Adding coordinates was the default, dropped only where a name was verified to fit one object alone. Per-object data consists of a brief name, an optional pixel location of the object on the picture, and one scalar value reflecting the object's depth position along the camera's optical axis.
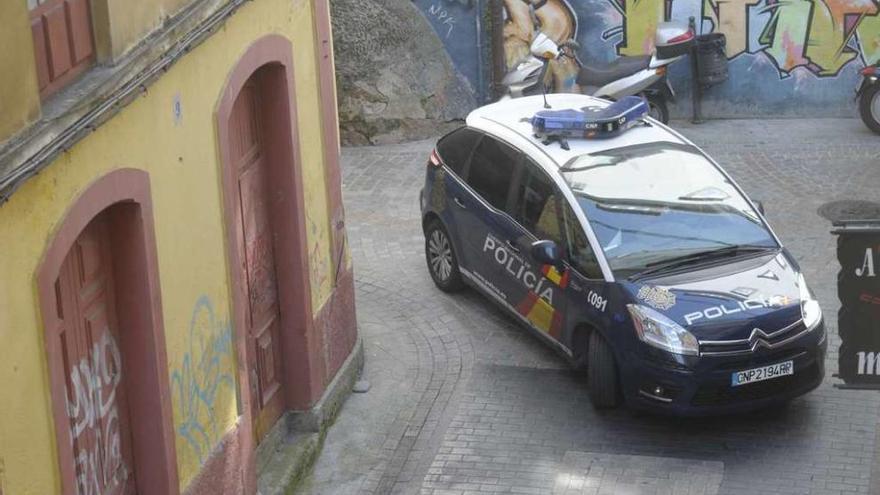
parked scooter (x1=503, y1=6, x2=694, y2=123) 18.19
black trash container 18.41
